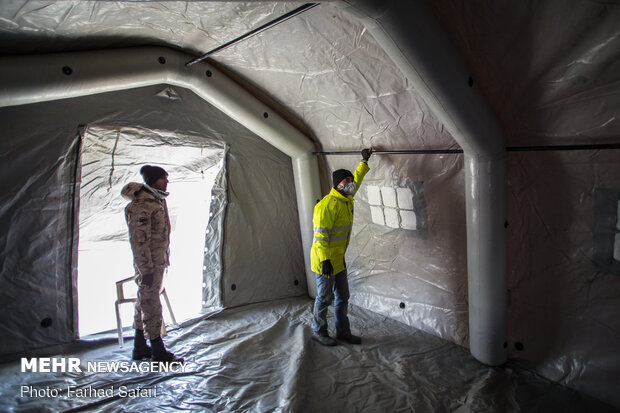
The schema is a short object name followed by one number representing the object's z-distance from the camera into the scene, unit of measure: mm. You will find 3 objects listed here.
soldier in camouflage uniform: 2430
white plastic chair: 2727
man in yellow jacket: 2732
